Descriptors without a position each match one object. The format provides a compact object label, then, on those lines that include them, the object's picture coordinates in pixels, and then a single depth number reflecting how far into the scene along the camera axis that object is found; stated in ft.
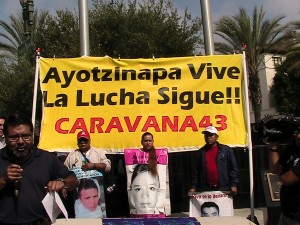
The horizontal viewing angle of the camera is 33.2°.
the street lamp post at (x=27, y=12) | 41.49
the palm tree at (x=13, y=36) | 72.18
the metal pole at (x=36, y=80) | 24.95
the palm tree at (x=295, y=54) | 78.76
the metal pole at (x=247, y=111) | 23.65
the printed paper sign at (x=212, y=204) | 22.41
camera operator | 13.37
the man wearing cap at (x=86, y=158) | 23.41
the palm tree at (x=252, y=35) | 75.97
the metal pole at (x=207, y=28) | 30.81
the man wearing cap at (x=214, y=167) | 22.58
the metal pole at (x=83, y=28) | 30.07
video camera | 15.78
